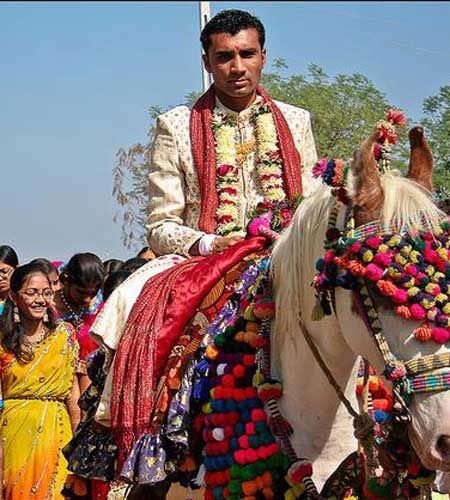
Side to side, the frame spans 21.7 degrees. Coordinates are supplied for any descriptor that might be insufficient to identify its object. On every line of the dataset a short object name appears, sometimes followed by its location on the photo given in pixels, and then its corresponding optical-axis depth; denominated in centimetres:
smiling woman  779
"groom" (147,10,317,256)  540
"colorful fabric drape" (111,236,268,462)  490
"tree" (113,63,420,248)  1286
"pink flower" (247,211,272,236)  491
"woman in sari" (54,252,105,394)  855
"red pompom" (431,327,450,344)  374
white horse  393
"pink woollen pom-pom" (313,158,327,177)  422
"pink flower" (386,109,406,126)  425
